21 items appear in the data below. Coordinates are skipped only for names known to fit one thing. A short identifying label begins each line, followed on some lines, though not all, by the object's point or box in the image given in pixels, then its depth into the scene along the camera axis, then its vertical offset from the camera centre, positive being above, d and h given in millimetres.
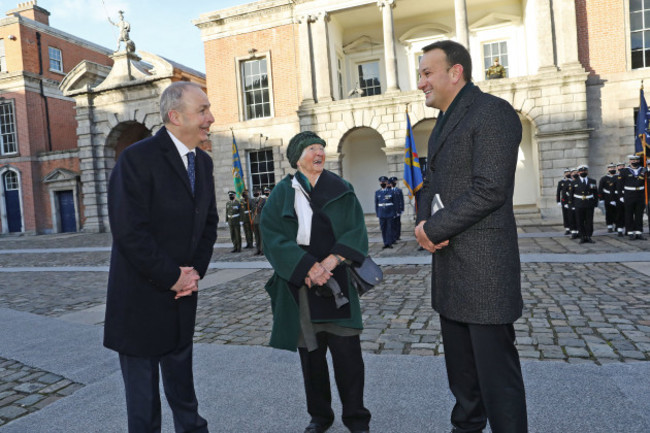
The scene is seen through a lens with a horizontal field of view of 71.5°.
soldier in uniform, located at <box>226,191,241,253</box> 13930 -732
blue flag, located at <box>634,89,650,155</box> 12094 +1268
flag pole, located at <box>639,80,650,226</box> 11211 -133
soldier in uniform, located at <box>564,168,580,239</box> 11684 -882
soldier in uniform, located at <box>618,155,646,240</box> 11156 -558
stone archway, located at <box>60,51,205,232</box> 23281 +5423
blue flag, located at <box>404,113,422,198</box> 12211 +519
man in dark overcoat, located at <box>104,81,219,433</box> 2295 -274
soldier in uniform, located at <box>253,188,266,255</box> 12872 -479
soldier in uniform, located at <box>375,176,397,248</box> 12633 -627
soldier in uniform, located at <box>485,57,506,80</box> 18484 +4578
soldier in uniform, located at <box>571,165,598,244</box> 11141 -651
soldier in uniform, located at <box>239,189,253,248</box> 14414 -520
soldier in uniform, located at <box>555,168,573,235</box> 12567 -588
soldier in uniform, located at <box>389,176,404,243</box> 12930 -547
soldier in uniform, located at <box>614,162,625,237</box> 11766 -942
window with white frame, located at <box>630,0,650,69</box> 16953 +5276
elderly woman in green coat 2830 -559
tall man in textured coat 2178 -215
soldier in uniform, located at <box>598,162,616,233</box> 12406 -518
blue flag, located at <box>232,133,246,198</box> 15961 +844
